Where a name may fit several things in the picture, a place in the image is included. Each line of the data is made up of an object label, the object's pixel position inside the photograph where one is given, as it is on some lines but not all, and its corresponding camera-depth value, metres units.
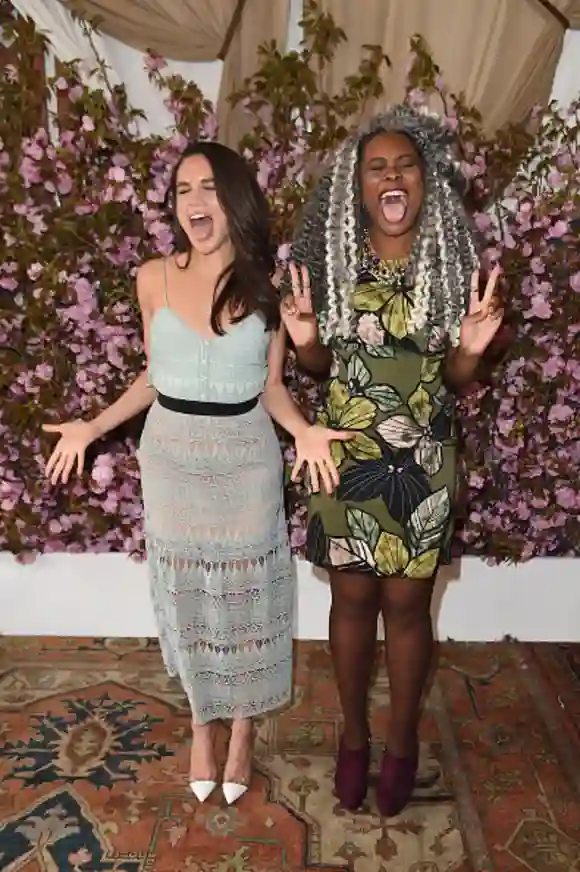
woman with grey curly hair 1.88
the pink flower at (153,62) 2.62
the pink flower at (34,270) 2.65
